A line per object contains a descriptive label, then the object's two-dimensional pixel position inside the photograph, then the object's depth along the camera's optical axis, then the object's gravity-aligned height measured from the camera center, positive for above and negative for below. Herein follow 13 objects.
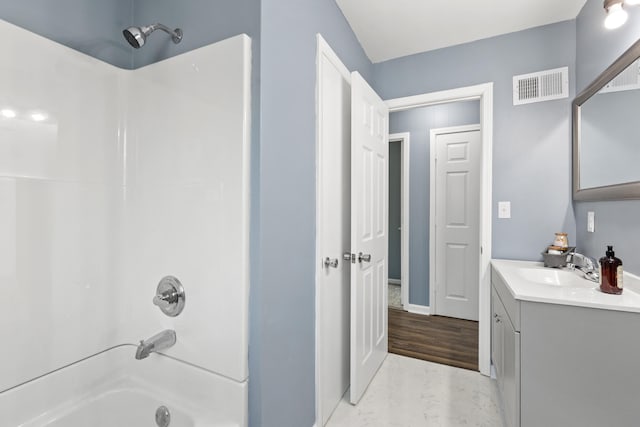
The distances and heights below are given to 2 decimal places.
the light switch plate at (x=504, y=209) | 2.16 +0.03
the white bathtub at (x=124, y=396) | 1.15 -0.79
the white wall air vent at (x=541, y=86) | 2.02 +0.90
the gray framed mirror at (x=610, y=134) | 1.37 +0.44
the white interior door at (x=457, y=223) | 3.21 -0.10
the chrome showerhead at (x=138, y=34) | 1.08 +0.65
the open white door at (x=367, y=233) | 1.78 -0.13
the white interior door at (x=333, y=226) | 1.61 -0.08
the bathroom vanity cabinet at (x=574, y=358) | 1.14 -0.59
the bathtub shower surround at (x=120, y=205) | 1.12 +0.02
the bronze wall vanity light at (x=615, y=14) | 1.34 +0.92
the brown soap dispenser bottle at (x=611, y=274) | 1.31 -0.26
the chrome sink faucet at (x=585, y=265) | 1.61 -0.30
